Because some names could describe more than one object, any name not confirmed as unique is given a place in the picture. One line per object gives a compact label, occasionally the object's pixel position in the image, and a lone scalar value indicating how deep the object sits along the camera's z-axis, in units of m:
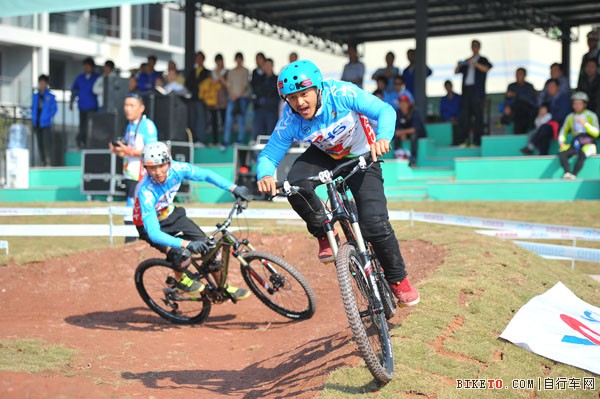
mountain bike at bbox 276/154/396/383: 6.02
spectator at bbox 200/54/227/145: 21.50
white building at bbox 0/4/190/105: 43.38
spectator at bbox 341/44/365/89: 21.03
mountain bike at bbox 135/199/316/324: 9.43
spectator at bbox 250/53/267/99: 20.53
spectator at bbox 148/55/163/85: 22.16
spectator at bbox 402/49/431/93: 21.81
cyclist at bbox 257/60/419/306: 6.73
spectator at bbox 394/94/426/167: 19.92
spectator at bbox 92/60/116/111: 21.35
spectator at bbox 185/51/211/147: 21.67
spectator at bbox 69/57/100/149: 21.97
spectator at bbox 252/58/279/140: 20.19
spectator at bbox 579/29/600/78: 18.66
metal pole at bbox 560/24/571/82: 26.39
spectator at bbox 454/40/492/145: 19.78
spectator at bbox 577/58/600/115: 18.22
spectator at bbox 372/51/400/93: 20.97
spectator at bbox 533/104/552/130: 18.14
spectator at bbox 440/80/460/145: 22.56
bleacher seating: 17.28
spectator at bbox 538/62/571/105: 18.16
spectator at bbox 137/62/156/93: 21.98
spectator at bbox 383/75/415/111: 20.12
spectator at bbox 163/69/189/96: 21.39
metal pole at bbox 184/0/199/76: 24.31
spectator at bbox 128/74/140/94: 20.92
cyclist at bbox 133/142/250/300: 9.34
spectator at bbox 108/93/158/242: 12.27
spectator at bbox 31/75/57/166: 22.91
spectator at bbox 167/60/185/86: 21.77
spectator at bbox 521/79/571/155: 17.80
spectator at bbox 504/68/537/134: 19.69
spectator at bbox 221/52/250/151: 21.11
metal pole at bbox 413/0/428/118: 20.69
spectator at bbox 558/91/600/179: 16.66
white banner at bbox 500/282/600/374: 7.05
